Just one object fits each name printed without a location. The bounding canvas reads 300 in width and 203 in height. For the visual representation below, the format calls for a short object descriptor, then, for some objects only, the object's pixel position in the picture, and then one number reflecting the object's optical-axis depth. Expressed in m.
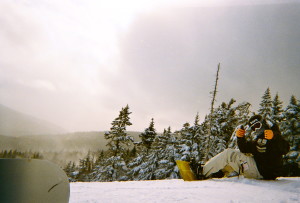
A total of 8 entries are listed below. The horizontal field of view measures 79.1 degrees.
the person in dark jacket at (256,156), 4.27
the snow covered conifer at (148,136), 28.84
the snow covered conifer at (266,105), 23.61
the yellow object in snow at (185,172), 5.10
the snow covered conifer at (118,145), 21.31
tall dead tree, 18.41
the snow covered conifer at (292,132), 18.44
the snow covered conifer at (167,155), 21.73
